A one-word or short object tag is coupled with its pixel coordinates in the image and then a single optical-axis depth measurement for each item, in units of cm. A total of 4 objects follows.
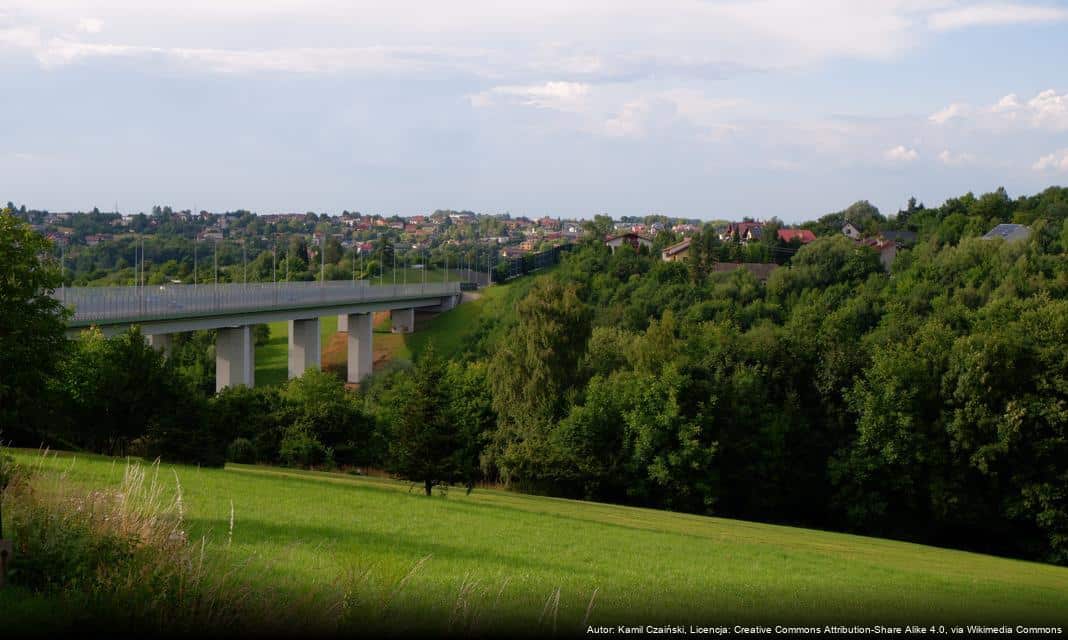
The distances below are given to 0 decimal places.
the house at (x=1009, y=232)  9669
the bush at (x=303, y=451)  4769
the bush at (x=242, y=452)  4678
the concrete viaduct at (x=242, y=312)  5362
